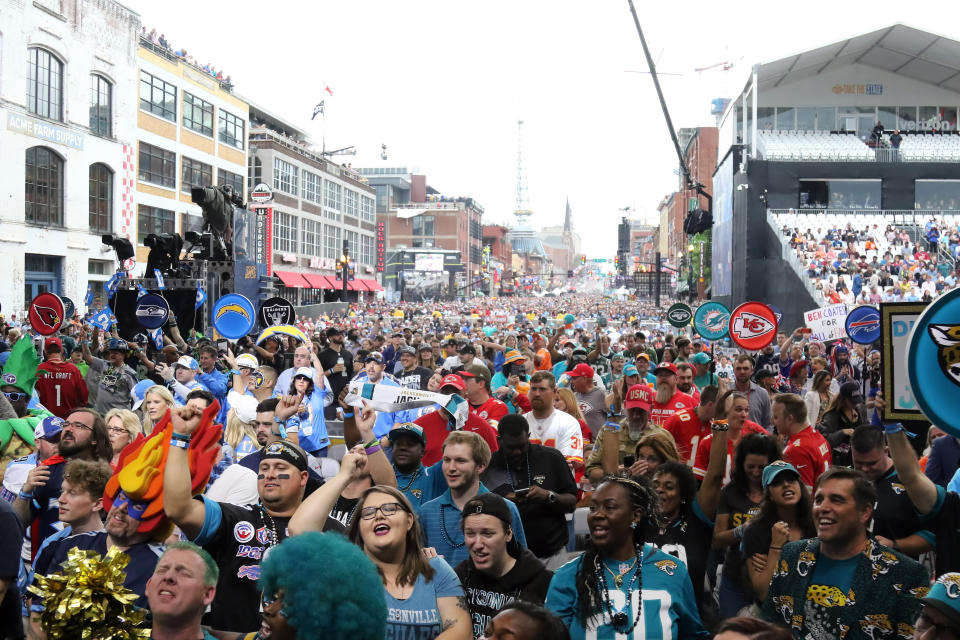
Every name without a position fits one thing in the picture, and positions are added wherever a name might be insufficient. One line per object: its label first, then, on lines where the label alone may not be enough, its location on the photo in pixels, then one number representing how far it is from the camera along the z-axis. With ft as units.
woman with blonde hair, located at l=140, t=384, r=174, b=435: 23.39
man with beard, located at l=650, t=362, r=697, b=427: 28.78
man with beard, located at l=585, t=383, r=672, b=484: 22.75
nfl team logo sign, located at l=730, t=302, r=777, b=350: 40.45
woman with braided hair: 11.82
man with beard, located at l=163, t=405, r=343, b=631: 12.54
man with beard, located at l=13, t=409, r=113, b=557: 16.39
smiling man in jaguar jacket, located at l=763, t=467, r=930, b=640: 11.66
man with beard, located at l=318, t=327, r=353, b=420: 42.57
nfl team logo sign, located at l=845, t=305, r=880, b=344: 42.37
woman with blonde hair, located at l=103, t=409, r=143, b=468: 20.77
